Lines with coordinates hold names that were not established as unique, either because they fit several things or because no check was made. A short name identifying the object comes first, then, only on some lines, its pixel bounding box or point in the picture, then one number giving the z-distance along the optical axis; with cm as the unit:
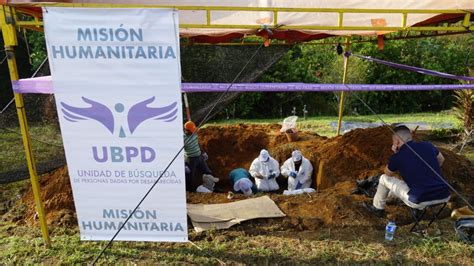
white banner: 303
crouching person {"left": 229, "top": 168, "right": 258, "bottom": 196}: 584
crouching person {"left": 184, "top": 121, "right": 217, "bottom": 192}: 587
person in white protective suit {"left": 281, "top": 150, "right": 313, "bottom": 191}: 603
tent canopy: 352
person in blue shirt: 389
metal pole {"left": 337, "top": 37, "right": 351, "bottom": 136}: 702
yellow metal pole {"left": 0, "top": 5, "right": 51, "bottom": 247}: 325
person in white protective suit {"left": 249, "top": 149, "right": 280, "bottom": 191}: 599
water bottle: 392
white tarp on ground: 420
